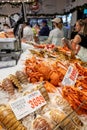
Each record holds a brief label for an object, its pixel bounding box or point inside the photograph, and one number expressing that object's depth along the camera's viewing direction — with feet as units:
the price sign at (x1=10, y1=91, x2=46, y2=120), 2.65
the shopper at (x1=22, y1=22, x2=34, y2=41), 10.49
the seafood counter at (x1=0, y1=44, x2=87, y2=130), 2.55
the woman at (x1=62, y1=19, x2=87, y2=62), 6.55
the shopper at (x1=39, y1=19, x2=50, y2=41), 13.21
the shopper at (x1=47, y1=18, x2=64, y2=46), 8.63
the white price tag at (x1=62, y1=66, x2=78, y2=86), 3.55
